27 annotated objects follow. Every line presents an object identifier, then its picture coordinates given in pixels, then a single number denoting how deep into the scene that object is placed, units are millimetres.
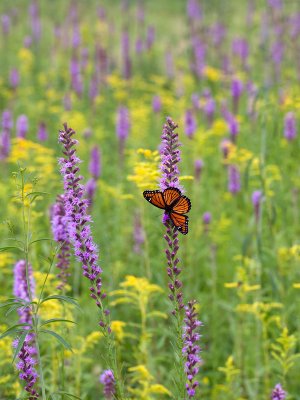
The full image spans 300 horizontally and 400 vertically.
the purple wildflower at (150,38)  14862
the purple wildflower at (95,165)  6766
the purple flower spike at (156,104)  10445
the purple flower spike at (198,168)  6602
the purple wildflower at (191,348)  2379
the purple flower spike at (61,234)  3205
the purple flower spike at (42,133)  8031
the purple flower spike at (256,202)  5259
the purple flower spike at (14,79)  10594
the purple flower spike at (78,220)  2273
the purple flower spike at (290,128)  7320
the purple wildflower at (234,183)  6551
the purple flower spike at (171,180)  2336
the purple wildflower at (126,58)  11609
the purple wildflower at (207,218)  5812
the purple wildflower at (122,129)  8094
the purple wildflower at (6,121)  7285
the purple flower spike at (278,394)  2715
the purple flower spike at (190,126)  7512
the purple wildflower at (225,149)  7032
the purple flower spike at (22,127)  7770
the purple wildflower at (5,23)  14733
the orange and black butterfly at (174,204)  2279
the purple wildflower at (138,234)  5621
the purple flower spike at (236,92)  8406
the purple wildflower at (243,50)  12404
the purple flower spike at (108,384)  3131
